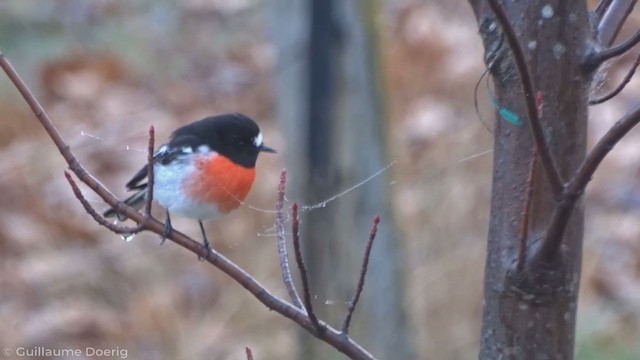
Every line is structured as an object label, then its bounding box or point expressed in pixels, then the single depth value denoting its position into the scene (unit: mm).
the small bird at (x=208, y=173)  5076
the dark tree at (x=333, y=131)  5212
